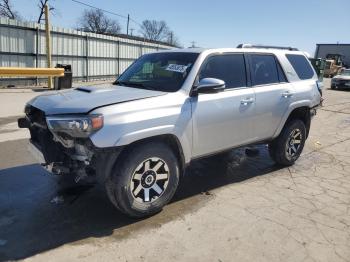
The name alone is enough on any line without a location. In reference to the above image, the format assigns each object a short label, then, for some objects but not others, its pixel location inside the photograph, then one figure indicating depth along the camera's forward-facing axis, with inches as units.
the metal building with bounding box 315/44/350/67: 1887.2
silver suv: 146.8
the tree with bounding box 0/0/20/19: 1874.4
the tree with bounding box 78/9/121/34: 2876.5
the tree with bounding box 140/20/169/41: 3629.4
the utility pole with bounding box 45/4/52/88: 649.6
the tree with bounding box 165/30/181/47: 3299.7
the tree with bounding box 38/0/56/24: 1739.2
